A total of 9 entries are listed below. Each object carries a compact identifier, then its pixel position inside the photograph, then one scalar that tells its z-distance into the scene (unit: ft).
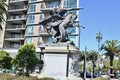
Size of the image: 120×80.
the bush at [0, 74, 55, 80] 22.10
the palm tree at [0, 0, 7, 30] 54.30
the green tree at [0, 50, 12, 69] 88.39
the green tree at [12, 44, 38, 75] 79.34
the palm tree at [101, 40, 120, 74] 109.76
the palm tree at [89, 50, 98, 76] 136.10
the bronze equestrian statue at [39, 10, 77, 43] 38.29
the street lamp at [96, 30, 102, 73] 64.49
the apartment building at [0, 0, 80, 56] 108.60
